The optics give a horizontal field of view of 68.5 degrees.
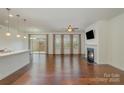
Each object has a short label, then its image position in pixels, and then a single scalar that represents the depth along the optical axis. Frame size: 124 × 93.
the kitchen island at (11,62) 3.23
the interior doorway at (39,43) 10.45
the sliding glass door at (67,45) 10.37
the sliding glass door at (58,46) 10.36
